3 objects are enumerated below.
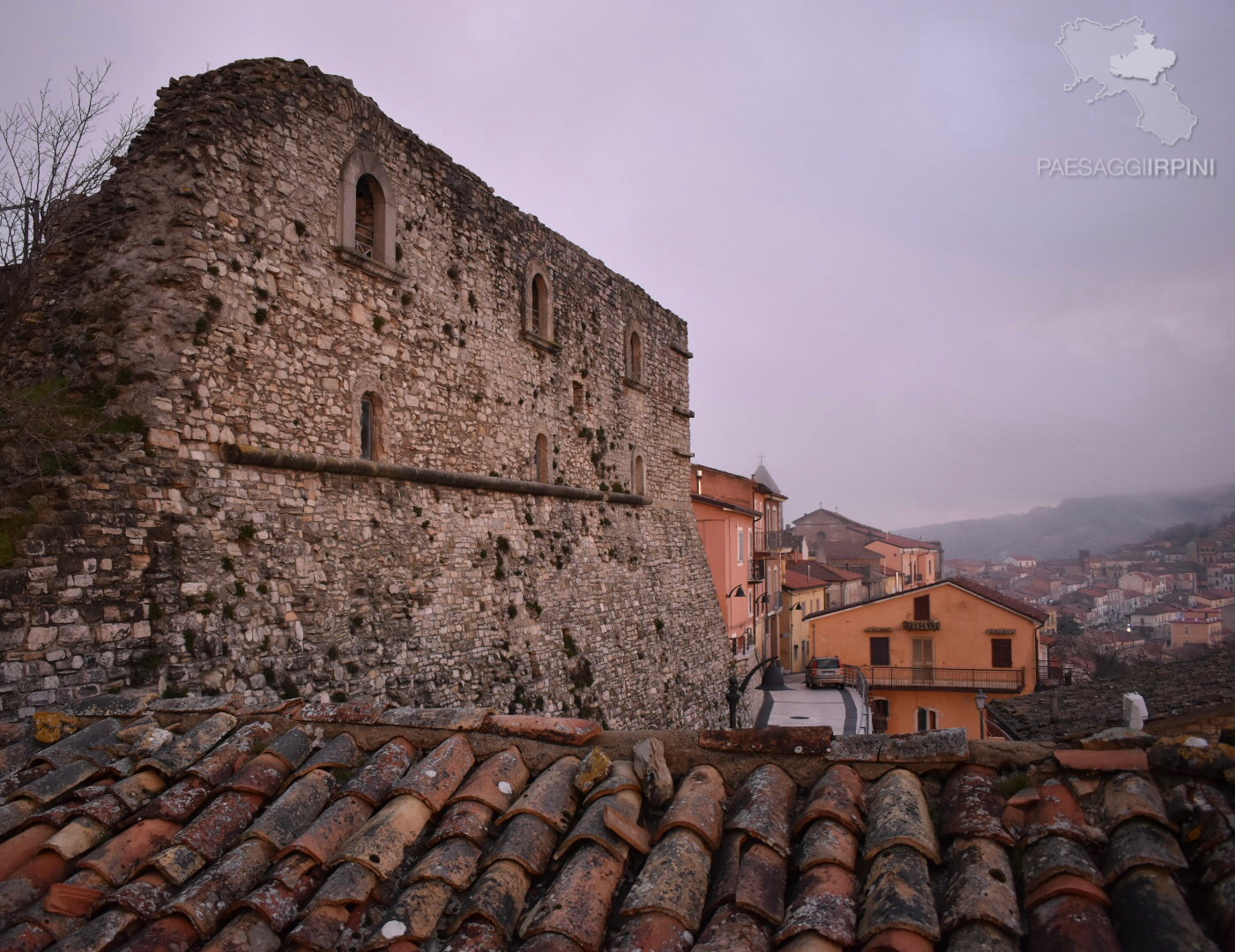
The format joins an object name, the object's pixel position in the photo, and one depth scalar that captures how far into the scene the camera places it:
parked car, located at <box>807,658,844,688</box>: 29.00
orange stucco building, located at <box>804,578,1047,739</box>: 29.08
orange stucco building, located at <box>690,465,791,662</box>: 27.58
